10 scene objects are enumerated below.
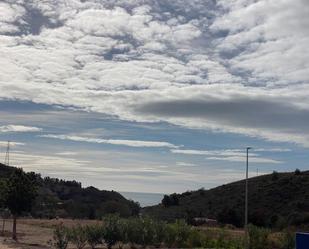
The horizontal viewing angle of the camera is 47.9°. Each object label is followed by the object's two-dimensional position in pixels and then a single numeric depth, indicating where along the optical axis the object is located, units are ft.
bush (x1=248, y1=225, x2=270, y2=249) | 69.07
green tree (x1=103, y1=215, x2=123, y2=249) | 63.15
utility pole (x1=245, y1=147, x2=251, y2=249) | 60.59
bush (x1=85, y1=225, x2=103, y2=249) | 62.93
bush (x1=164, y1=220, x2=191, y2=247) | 66.95
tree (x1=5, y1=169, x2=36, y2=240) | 82.29
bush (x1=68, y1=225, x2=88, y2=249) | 61.81
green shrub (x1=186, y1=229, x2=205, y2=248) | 67.45
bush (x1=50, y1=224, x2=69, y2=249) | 60.09
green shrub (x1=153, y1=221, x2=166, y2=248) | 65.45
